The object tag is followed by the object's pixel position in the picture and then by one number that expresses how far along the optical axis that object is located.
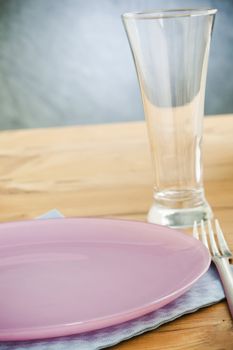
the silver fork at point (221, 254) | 0.79
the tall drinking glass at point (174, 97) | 0.90
